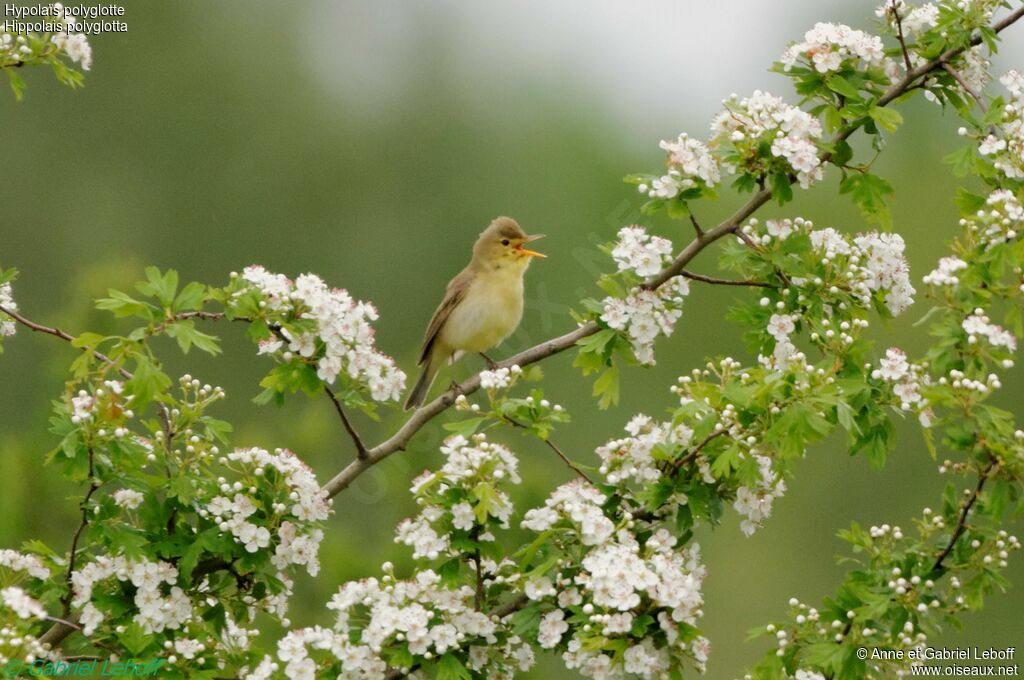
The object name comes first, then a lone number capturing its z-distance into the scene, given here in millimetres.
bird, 13898
